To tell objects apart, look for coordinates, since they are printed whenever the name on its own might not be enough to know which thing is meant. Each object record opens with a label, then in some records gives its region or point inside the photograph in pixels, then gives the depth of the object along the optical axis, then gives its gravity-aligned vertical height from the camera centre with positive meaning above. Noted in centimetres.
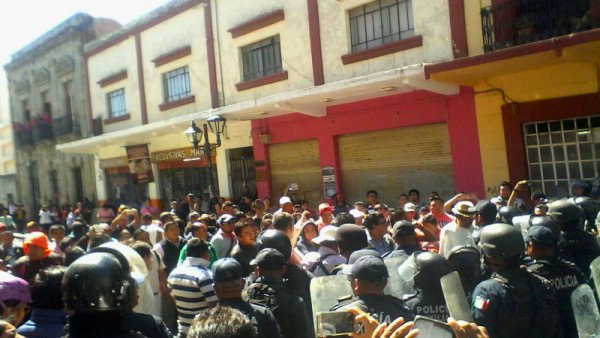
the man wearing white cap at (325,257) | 474 -74
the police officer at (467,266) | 362 -69
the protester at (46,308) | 289 -58
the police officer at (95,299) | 217 -41
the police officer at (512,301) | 290 -77
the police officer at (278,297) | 349 -76
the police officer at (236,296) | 314 -68
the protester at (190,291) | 418 -80
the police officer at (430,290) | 319 -73
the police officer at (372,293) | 295 -68
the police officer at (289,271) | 407 -70
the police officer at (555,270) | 336 -73
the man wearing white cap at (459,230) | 509 -65
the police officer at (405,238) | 455 -59
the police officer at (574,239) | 420 -68
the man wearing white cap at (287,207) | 945 -48
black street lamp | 1107 +109
